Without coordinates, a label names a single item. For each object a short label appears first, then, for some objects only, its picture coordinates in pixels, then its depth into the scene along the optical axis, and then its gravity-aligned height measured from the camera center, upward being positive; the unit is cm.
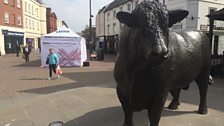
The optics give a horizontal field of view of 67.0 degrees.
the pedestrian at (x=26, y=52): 1538 -11
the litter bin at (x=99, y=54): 1693 -29
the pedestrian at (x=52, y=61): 841 -47
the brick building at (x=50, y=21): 5124 +958
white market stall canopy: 1234 +34
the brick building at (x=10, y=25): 2574 +426
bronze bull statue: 187 -9
